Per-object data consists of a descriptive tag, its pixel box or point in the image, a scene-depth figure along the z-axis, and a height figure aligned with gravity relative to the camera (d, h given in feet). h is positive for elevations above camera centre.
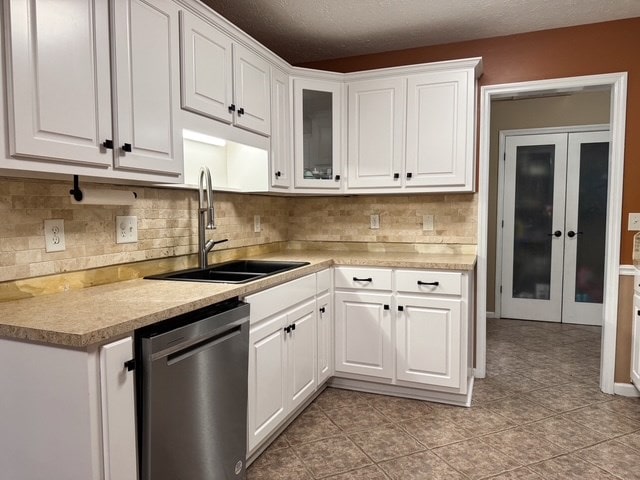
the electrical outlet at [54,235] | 5.62 -0.24
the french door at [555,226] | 15.05 -0.34
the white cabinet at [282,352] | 6.66 -2.31
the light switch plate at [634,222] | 9.32 -0.12
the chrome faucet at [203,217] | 7.37 -0.02
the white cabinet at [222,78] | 6.52 +2.28
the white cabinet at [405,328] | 8.74 -2.28
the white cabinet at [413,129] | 9.57 +1.95
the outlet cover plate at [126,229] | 6.69 -0.19
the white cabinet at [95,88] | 4.29 +1.43
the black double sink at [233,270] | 7.27 -0.99
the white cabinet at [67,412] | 3.95 -1.80
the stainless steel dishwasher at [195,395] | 4.49 -2.02
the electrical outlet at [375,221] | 11.22 -0.12
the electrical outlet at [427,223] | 10.76 -0.16
